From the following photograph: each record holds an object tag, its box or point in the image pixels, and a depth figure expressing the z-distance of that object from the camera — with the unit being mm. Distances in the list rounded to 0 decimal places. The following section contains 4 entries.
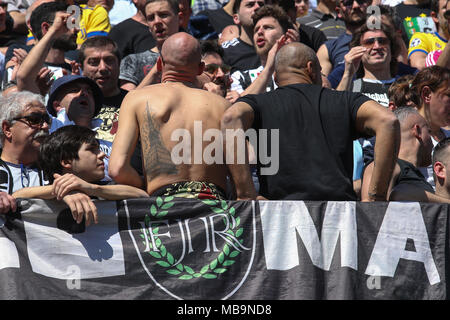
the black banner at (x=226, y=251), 10727
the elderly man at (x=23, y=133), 13391
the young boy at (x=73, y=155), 12031
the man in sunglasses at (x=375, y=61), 16703
